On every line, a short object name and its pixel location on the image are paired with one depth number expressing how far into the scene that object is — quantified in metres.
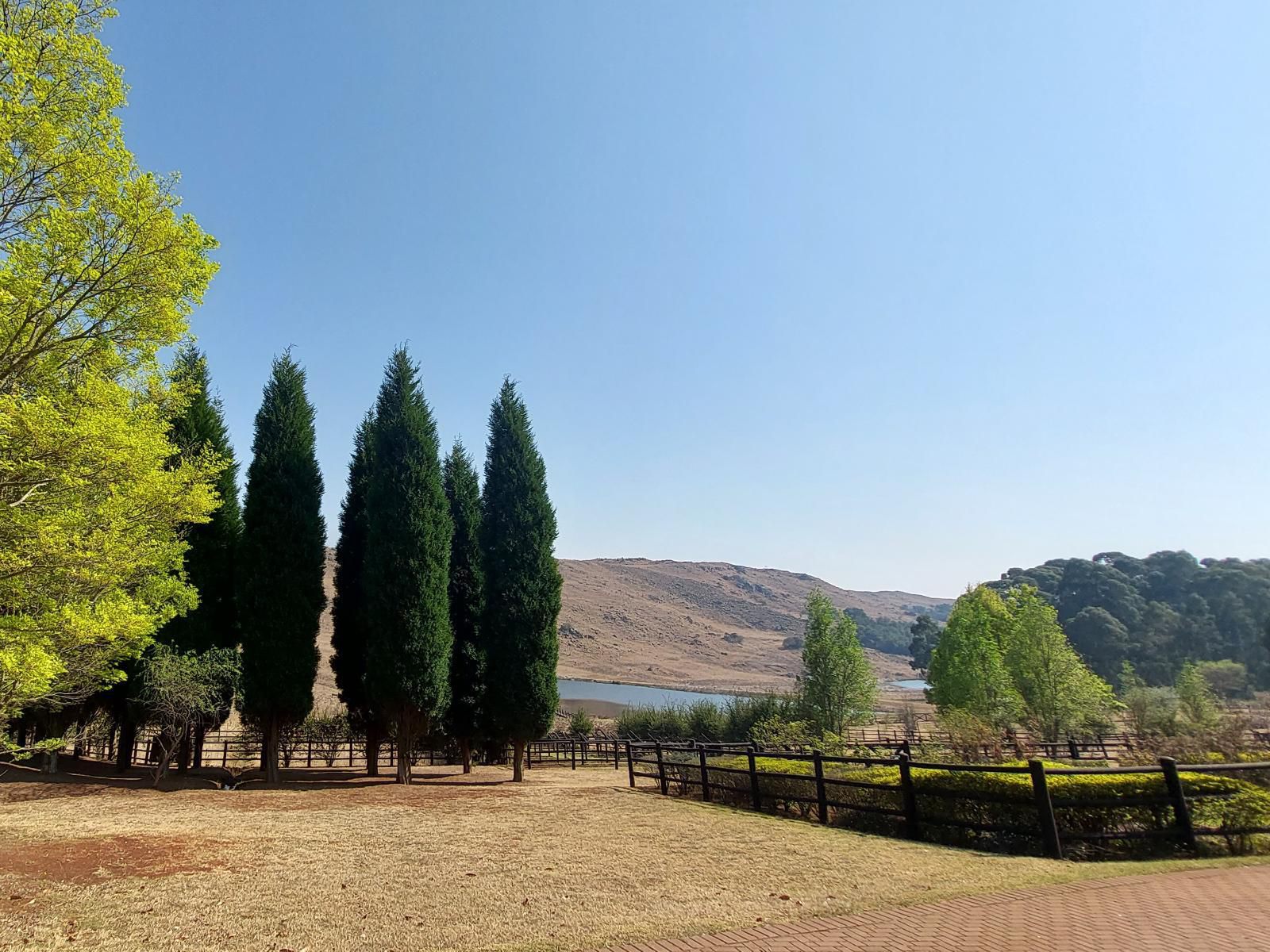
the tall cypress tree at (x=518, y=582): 21.70
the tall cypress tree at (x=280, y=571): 19.55
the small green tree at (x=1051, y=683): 29.53
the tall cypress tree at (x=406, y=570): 19.86
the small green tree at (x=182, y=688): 17.09
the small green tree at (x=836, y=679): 32.69
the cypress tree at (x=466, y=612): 23.89
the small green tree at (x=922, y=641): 103.31
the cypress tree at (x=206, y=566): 19.61
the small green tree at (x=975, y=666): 31.05
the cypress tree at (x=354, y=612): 22.47
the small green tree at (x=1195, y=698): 23.85
